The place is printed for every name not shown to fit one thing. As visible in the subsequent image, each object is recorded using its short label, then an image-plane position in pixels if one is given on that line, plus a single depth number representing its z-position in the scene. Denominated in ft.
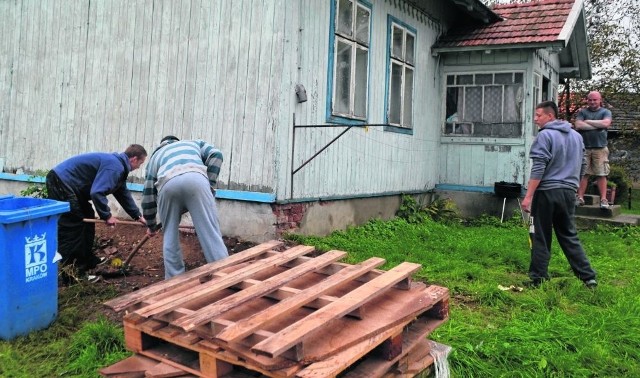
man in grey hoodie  16.85
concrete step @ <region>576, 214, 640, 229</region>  29.84
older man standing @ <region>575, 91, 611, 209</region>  28.27
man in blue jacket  17.20
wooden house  21.52
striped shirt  14.16
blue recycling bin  12.47
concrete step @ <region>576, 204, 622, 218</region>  30.60
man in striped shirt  13.96
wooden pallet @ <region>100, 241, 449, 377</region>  7.54
